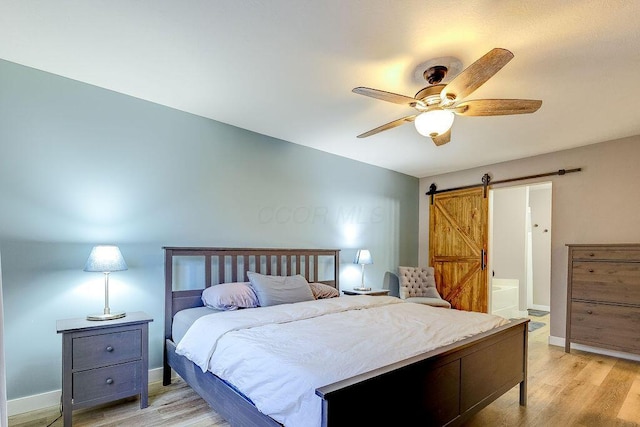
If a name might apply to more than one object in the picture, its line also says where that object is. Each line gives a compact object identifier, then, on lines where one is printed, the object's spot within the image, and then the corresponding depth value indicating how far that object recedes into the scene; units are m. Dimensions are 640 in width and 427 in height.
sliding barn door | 5.12
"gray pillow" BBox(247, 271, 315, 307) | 3.14
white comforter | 1.59
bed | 1.53
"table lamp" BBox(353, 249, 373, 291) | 4.67
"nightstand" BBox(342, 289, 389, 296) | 4.48
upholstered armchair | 5.13
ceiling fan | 2.14
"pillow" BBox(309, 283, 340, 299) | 3.71
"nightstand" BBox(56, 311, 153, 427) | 2.27
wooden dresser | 3.57
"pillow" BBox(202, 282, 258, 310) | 2.96
